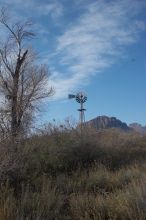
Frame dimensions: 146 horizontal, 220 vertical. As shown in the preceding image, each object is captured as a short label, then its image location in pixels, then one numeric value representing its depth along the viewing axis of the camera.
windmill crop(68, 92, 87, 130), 21.71
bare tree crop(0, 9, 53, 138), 19.33
